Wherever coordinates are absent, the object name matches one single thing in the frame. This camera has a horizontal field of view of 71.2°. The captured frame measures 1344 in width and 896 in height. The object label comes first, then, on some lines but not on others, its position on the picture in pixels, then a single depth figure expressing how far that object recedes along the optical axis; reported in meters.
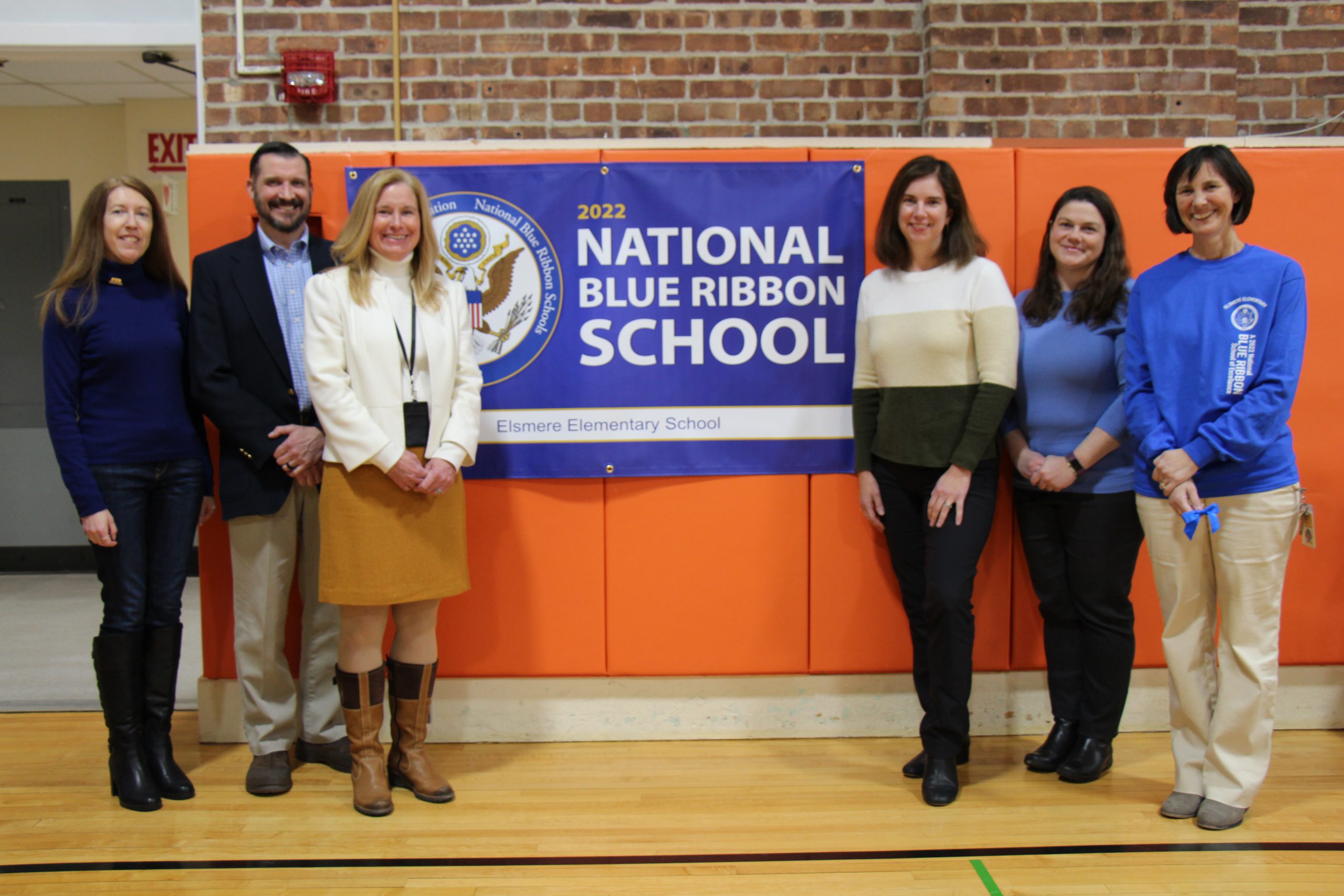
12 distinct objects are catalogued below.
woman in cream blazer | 2.44
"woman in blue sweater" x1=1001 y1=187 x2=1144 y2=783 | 2.63
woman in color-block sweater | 2.54
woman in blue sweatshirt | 2.31
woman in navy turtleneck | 2.50
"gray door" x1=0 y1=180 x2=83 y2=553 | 5.98
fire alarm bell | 3.65
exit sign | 6.11
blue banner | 2.93
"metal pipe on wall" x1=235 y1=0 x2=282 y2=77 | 3.67
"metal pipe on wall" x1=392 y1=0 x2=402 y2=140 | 3.71
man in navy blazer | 2.61
